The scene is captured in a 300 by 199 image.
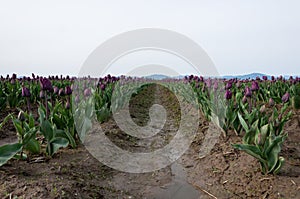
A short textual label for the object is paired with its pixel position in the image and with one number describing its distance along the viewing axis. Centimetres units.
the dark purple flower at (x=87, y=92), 432
